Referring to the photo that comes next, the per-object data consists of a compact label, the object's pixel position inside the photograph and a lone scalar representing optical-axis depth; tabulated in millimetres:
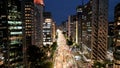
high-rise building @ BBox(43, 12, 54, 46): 181700
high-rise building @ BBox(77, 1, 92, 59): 137875
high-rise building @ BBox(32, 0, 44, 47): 149975
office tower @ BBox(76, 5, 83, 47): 186125
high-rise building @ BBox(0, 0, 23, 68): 64562
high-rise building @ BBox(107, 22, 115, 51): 144500
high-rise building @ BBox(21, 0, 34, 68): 133500
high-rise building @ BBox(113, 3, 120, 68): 64625
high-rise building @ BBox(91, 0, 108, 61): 112125
